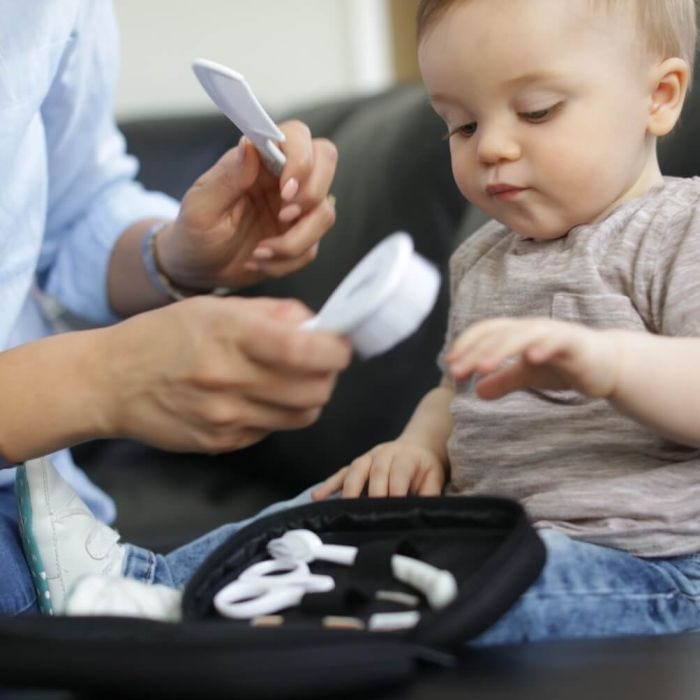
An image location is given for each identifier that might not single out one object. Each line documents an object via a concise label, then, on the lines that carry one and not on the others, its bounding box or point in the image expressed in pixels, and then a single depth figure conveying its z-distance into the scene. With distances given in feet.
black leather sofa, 4.71
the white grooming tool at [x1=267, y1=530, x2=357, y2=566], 3.21
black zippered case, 2.63
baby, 3.12
